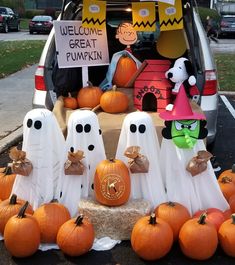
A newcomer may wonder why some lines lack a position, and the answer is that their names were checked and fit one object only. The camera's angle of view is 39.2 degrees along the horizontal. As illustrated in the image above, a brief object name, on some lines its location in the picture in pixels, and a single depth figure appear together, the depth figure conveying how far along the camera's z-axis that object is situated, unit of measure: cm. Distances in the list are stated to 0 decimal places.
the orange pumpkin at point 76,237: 237
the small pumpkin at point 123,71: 374
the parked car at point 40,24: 2276
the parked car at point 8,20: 2254
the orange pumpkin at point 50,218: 251
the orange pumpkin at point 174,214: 251
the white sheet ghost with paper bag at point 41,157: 265
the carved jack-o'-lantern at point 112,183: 255
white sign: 346
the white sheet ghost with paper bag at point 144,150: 266
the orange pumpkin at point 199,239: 236
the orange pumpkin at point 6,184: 288
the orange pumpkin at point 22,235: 236
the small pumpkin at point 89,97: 348
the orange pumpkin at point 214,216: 253
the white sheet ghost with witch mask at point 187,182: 267
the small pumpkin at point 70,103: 351
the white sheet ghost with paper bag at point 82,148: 267
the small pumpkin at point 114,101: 336
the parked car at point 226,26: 2115
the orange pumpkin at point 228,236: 239
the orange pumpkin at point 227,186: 294
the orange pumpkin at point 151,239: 234
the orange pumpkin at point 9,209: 254
